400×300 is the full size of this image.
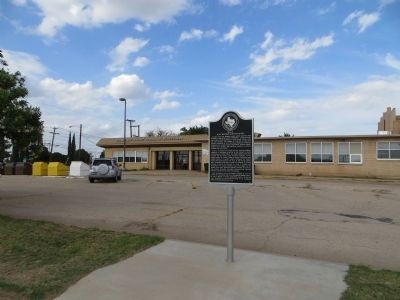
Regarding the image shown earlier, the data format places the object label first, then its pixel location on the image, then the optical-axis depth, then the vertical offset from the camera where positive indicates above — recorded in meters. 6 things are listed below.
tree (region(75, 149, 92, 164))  99.49 +2.73
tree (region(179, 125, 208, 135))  84.88 +7.03
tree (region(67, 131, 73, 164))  96.44 +3.57
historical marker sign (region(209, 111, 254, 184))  7.14 +0.29
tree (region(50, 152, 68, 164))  92.52 +2.37
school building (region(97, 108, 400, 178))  40.16 +1.23
